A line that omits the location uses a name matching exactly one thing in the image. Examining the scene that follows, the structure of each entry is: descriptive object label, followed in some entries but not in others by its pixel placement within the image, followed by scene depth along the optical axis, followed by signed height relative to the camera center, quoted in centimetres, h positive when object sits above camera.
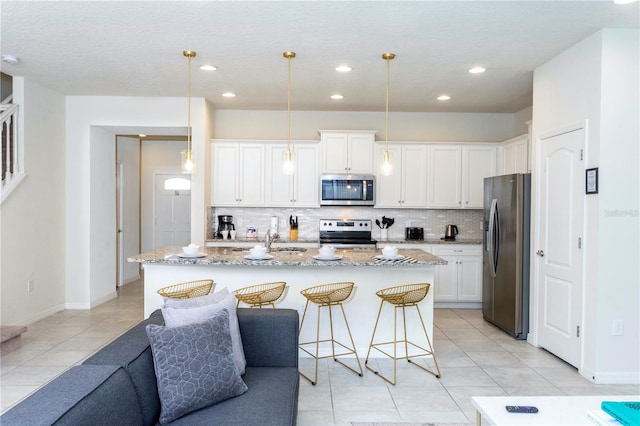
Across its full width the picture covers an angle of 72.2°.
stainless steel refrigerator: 465 -46
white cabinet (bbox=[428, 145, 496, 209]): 640 +58
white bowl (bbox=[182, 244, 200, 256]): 397 -39
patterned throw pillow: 201 -77
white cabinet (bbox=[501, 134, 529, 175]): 555 +73
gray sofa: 150 -76
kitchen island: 413 -67
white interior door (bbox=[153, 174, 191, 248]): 880 -5
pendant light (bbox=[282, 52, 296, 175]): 415 +48
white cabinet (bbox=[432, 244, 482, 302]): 612 -90
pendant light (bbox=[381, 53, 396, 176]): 412 +43
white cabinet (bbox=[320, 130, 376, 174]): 631 +82
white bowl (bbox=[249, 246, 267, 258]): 394 -40
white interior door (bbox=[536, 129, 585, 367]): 381 -32
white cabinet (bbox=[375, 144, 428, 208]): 640 +43
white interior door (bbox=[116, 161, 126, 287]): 757 -27
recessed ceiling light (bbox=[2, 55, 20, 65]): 426 +145
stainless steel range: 657 -31
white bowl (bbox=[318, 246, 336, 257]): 396 -39
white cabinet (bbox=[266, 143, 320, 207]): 638 +43
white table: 196 -95
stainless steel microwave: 629 +28
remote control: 203 -93
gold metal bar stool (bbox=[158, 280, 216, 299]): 362 -71
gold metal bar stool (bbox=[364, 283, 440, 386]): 357 -96
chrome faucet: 455 -35
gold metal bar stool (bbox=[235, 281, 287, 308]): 354 -72
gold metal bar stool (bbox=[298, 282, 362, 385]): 358 -78
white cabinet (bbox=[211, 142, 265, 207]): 637 +50
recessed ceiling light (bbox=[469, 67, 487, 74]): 454 +146
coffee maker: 653 -24
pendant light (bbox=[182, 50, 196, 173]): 420 +49
